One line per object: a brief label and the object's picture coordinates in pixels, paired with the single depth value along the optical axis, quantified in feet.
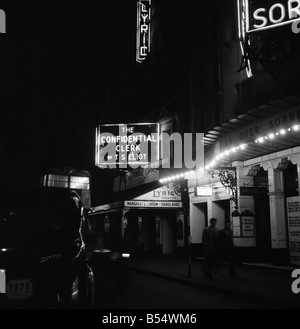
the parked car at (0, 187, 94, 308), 18.37
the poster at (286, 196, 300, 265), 52.34
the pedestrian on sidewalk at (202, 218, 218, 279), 45.57
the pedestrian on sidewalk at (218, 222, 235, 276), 46.29
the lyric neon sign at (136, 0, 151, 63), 94.43
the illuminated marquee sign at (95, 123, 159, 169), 86.58
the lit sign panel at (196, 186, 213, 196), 62.69
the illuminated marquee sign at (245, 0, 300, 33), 43.80
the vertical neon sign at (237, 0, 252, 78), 47.32
